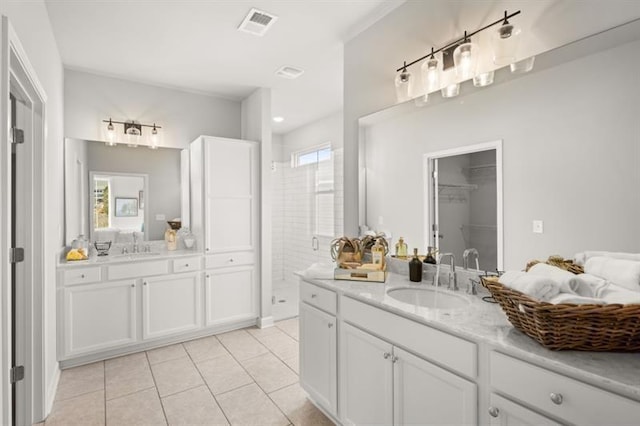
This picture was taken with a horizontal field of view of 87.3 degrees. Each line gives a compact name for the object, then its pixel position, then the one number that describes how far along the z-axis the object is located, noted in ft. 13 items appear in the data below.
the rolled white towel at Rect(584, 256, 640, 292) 3.64
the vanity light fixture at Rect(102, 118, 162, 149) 11.51
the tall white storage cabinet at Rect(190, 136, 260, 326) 11.80
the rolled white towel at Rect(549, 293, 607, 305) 3.36
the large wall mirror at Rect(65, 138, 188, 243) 10.93
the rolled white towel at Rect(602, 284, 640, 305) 3.29
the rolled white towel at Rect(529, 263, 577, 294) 3.62
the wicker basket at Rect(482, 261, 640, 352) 3.18
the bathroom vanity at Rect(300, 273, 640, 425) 3.21
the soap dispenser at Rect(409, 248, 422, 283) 6.73
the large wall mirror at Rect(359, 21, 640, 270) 4.38
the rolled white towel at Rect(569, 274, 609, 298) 3.64
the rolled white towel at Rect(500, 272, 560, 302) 3.60
